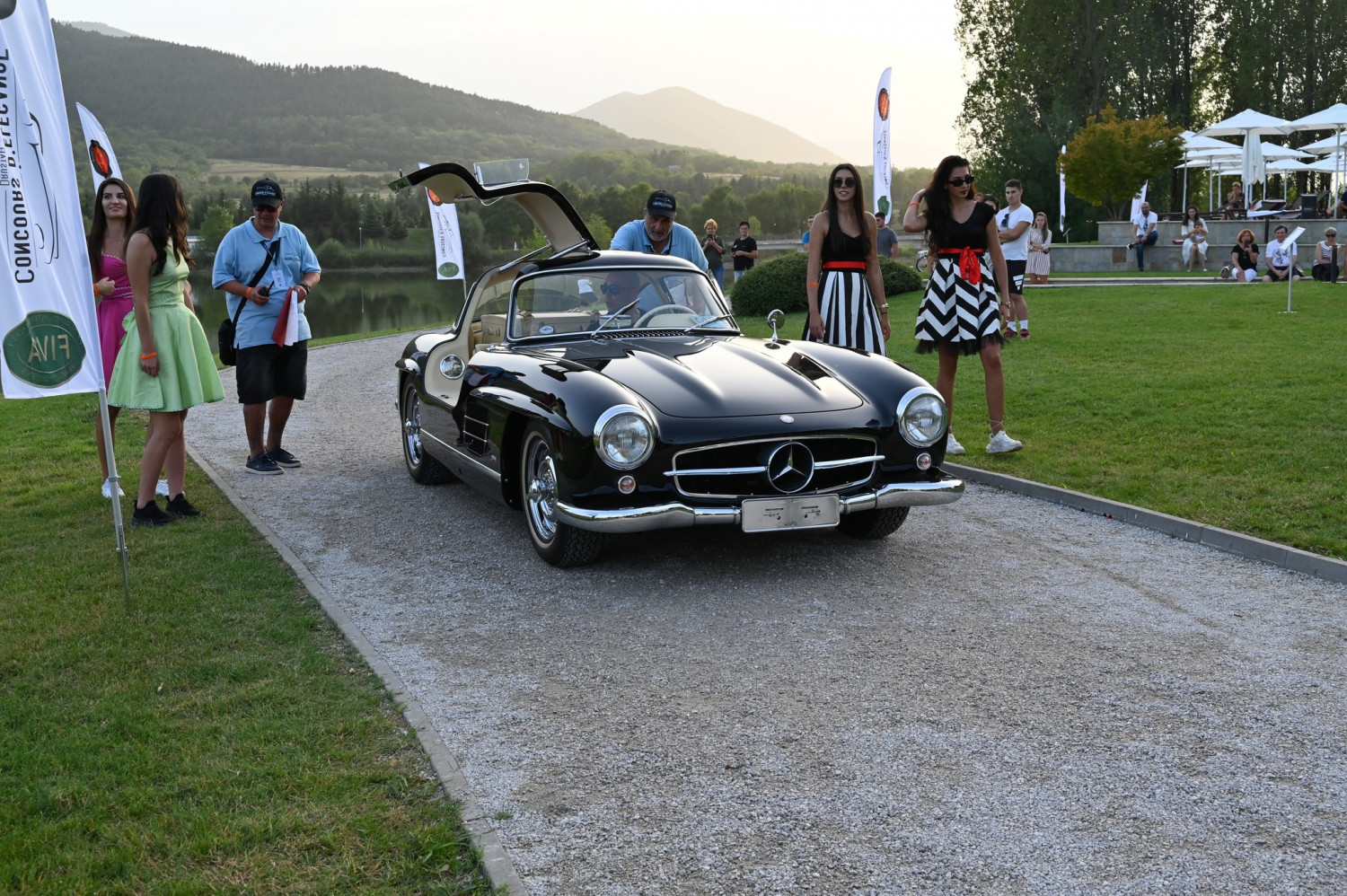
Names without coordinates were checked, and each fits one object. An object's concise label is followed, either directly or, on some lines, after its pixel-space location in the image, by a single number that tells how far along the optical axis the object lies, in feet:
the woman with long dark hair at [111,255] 23.47
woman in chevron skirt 26.11
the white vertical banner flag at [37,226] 16.24
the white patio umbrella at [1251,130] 101.19
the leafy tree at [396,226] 372.99
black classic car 17.92
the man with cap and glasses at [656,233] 28.14
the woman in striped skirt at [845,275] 25.73
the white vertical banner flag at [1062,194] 127.65
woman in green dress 21.84
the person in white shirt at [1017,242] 41.10
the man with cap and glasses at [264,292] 27.17
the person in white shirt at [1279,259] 71.31
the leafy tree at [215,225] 321.32
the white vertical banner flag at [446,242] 71.97
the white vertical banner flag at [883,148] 62.13
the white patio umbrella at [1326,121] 95.14
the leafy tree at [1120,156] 123.85
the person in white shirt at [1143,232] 94.84
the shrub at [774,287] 69.10
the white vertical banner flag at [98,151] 41.50
